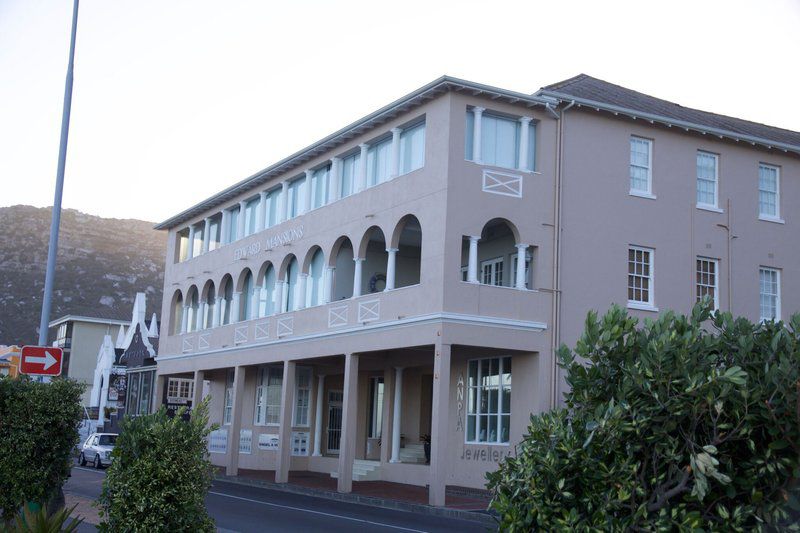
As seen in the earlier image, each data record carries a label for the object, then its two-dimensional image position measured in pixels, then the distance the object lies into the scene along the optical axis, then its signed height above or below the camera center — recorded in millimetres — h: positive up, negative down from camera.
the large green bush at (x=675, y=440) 5395 +80
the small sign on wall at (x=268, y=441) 38031 -292
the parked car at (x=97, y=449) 38125 -934
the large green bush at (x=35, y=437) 14344 -225
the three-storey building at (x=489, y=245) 24922 +5632
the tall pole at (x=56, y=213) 16781 +3561
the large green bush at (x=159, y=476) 9727 -478
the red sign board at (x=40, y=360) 15562 +961
